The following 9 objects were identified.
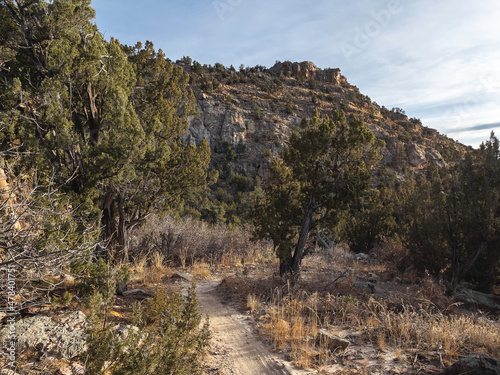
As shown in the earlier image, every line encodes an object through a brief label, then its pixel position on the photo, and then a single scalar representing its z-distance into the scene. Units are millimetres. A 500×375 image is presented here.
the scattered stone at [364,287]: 7453
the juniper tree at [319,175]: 7312
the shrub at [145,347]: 2512
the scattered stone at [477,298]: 7273
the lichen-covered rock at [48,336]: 3162
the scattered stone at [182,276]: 8469
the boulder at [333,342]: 4406
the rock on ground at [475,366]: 3148
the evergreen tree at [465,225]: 8078
